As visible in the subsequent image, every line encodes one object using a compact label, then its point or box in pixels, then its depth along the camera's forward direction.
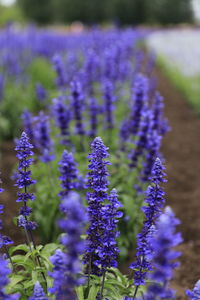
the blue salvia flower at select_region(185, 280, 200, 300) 2.29
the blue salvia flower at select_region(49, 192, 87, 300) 1.77
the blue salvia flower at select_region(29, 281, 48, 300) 2.13
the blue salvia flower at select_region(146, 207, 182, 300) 1.78
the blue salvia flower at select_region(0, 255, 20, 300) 2.05
